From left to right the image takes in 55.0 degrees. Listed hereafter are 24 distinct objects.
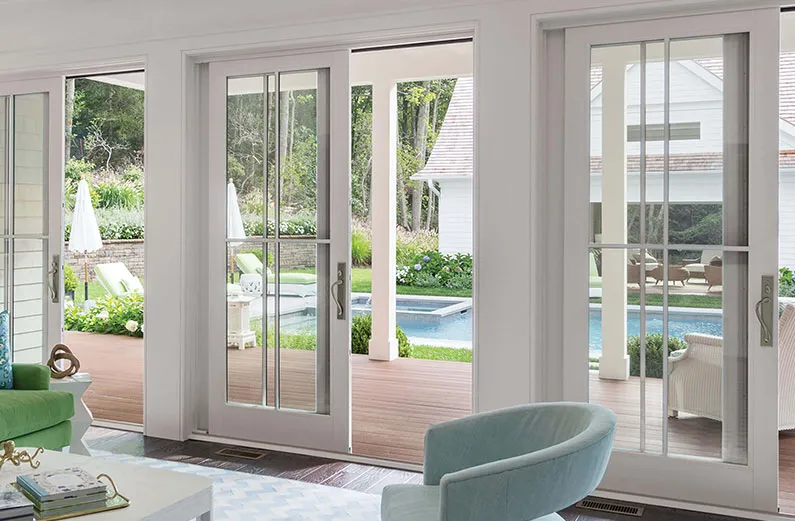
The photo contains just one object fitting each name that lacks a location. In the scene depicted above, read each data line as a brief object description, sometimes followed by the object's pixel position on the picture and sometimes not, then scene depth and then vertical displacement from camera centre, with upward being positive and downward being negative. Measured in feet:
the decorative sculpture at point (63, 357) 13.04 -1.76
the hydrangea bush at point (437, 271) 39.81 -0.61
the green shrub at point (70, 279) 32.83 -0.87
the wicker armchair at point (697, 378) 11.10 -1.74
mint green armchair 6.57 -1.94
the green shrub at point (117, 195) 35.63 +3.02
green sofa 10.96 -2.25
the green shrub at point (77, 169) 35.76 +4.25
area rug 10.62 -3.53
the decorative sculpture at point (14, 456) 8.37 -2.19
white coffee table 7.52 -2.42
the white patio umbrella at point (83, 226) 30.58 +1.35
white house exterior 38.24 +4.47
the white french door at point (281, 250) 13.61 +0.17
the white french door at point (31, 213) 16.21 +1.00
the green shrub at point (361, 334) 29.22 -2.87
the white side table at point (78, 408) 12.59 -2.50
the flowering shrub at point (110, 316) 30.99 -2.34
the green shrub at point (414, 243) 40.63 +0.88
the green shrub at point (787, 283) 31.48 -0.98
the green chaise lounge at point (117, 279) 31.65 -0.85
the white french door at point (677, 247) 10.81 +0.19
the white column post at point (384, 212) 23.41 +1.49
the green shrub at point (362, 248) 39.91 +0.60
